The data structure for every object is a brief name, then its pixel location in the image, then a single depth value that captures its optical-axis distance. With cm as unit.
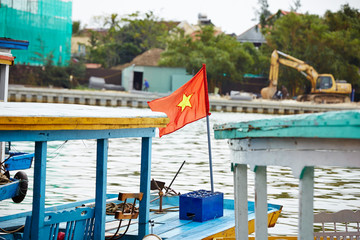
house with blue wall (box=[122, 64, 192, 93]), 5384
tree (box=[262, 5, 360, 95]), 5444
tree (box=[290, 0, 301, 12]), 7932
